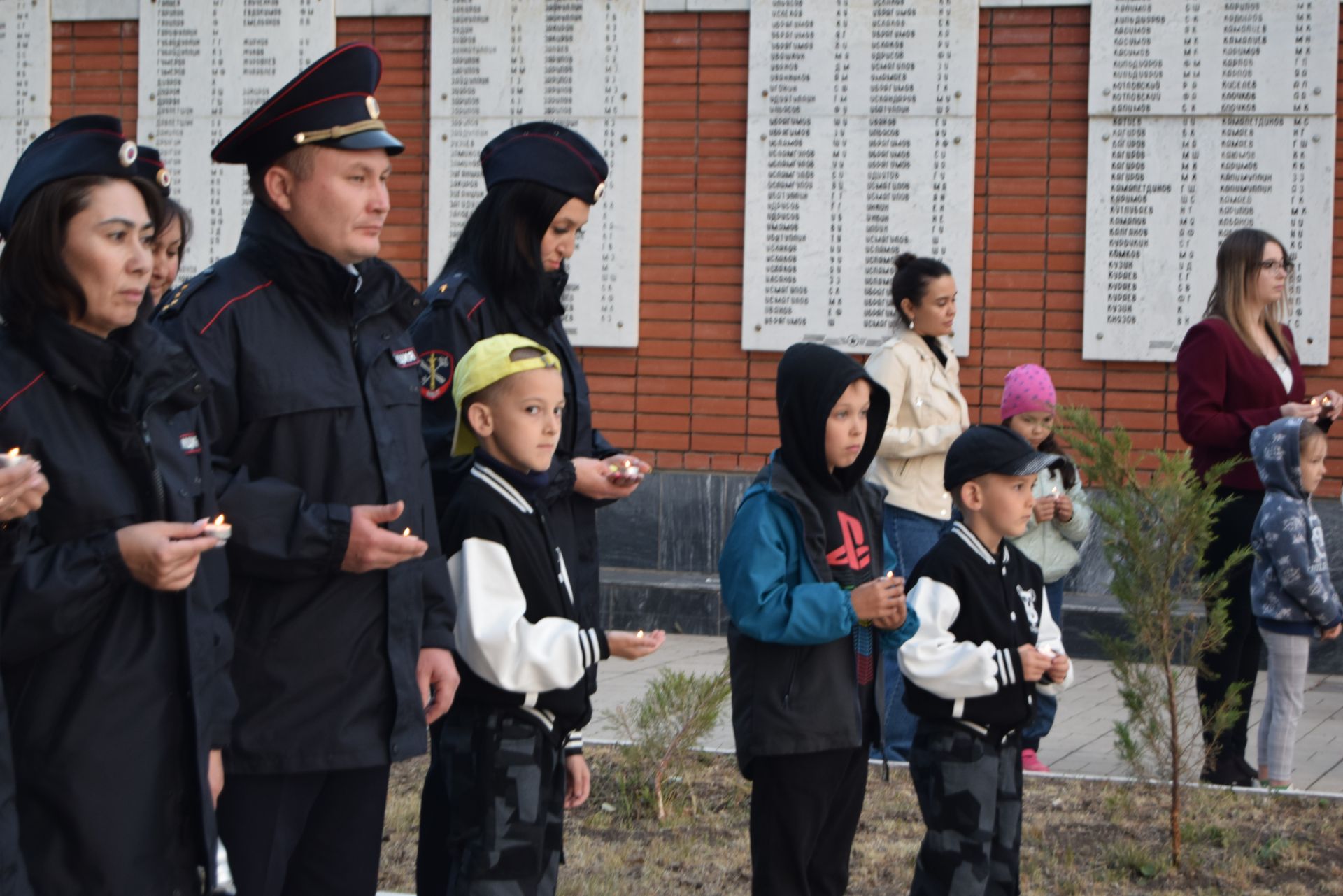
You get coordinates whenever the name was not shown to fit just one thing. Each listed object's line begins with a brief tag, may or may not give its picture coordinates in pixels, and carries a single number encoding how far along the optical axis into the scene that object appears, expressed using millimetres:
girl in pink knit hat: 5691
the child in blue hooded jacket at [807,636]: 3521
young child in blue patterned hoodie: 5371
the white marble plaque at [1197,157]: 8219
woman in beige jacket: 5965
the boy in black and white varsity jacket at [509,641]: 3115
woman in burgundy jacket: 5609
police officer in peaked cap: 2703
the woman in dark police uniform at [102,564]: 2281
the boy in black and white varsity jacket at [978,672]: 3615
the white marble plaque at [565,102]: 9070
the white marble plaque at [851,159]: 8680
